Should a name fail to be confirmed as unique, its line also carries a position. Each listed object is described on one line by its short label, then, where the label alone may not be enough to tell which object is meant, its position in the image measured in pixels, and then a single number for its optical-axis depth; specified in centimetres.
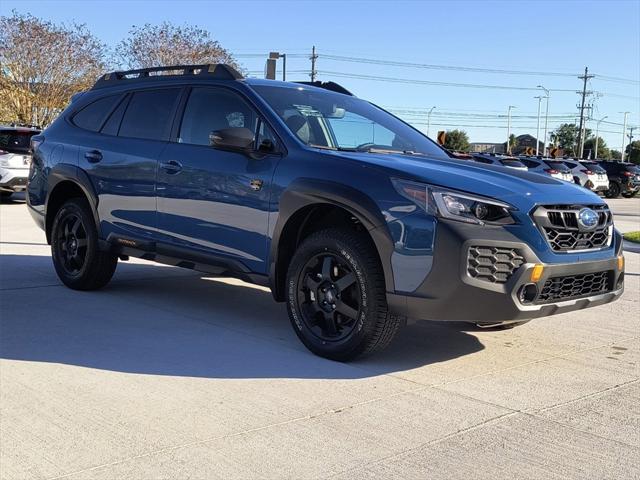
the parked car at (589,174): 3198
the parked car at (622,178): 3538
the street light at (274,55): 1338
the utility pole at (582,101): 8444
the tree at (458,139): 11444
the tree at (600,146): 12975
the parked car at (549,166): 2993
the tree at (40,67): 3503
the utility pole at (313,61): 6769
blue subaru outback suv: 431
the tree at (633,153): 11881
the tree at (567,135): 12772
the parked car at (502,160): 2656
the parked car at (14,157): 1627
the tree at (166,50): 3822
